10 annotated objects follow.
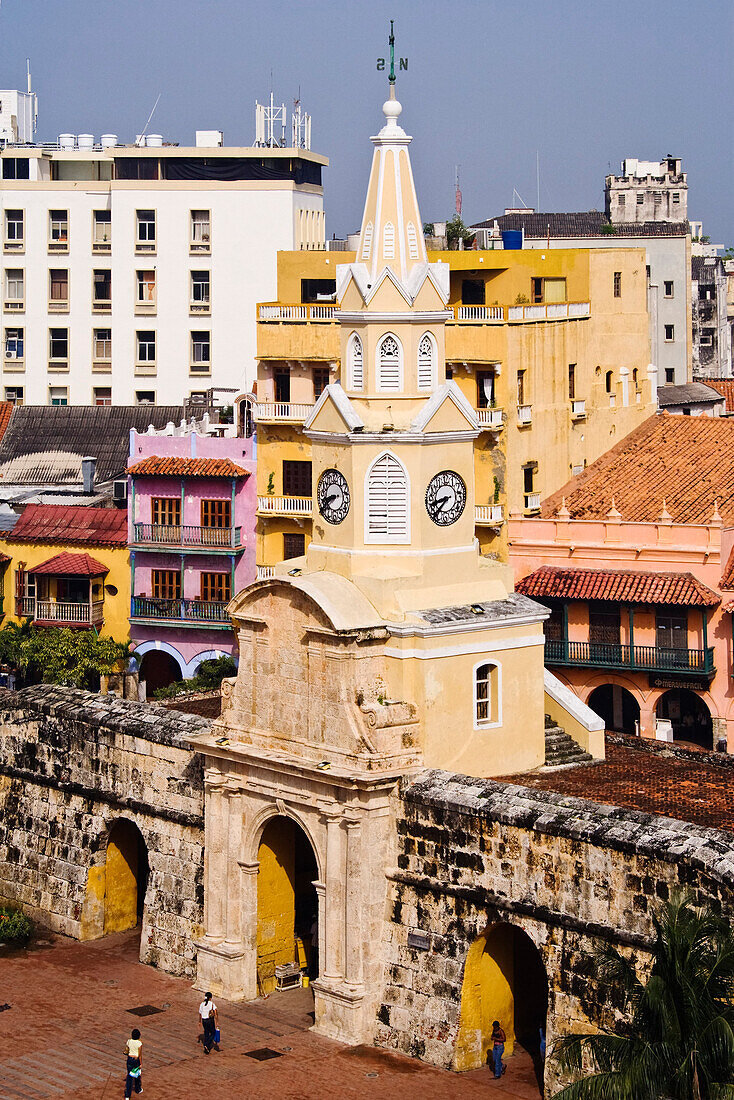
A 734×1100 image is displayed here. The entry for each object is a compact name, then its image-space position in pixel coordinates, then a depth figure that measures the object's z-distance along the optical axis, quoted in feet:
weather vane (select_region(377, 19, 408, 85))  186.91
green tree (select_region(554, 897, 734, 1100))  136.87
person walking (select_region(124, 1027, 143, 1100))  167.94
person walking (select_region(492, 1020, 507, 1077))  168.86
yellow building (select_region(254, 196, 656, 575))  273.54
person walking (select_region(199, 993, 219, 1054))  176.45
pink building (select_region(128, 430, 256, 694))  296.51
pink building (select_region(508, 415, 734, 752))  248.11
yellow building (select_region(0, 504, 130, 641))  301.22
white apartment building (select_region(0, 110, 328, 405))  372.99
